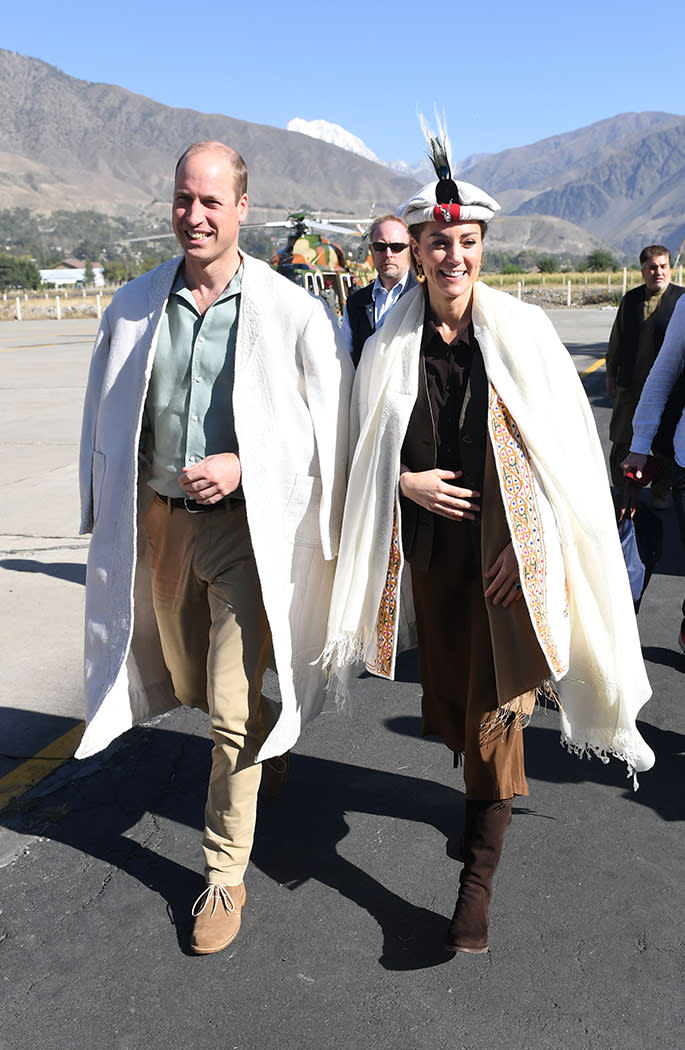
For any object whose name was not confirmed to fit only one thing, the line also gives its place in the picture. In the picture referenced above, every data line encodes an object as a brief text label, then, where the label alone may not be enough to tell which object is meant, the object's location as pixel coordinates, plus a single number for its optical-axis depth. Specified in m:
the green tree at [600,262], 86.12
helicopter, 23.16
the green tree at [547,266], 88.32
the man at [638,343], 7.55
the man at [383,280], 5.39
